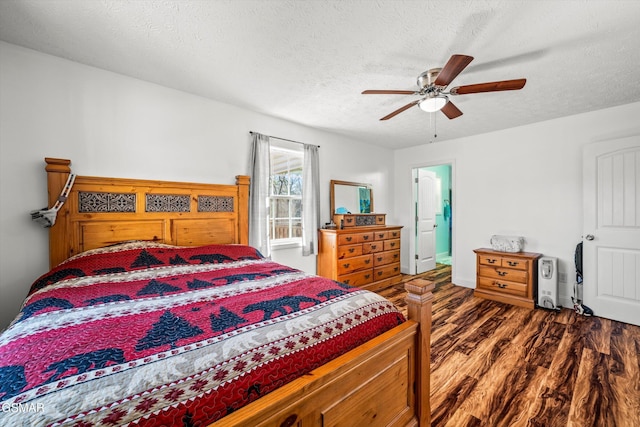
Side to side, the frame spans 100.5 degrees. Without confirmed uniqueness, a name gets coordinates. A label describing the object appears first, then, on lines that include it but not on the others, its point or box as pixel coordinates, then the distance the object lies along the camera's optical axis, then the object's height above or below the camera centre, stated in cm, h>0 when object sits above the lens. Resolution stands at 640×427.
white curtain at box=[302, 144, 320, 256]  371 +11
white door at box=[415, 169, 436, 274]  505 -17
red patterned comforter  68 -45
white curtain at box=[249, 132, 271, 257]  318 +21
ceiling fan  167 +91
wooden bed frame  93 -43
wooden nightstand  338 -87
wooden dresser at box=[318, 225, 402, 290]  366 -64
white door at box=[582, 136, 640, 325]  284 -21
